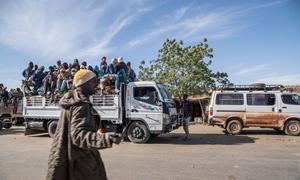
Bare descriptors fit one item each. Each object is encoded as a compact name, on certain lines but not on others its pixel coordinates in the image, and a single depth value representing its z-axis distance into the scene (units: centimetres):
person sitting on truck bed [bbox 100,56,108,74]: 1307
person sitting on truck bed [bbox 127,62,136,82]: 1301
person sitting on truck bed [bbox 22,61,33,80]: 1467
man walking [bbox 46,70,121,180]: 266
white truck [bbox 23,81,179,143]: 1136
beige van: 1396
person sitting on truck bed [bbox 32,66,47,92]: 1417
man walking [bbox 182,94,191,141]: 1230
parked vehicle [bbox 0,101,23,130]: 1856
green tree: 2469
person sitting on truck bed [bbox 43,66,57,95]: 1364
